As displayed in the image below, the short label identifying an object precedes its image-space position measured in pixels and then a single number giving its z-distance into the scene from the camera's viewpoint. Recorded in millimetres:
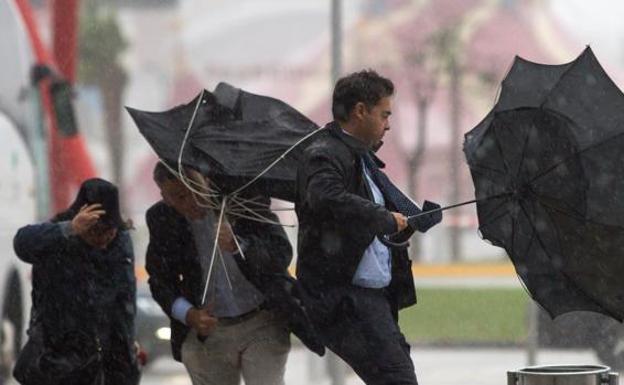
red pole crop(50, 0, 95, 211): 31328
